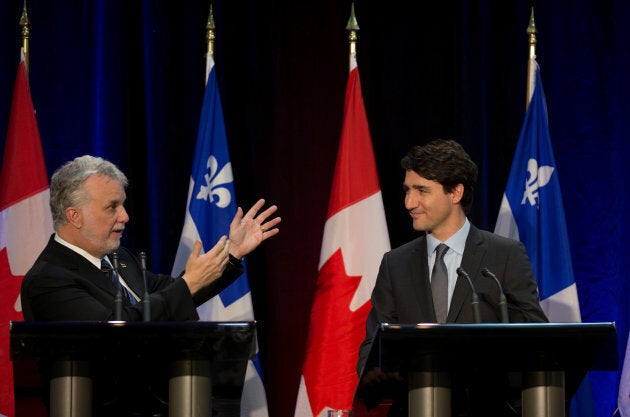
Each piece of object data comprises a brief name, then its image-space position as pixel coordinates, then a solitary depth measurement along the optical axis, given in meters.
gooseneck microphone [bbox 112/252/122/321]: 6.02
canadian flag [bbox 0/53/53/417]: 8.89
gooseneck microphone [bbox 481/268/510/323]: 6.15
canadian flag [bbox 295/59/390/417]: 9.09
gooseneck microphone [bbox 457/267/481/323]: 6.12
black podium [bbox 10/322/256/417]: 5.06
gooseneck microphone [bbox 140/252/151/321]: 6.21
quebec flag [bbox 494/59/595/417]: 9.18
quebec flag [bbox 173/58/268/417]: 9.24
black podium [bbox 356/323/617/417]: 5.03
